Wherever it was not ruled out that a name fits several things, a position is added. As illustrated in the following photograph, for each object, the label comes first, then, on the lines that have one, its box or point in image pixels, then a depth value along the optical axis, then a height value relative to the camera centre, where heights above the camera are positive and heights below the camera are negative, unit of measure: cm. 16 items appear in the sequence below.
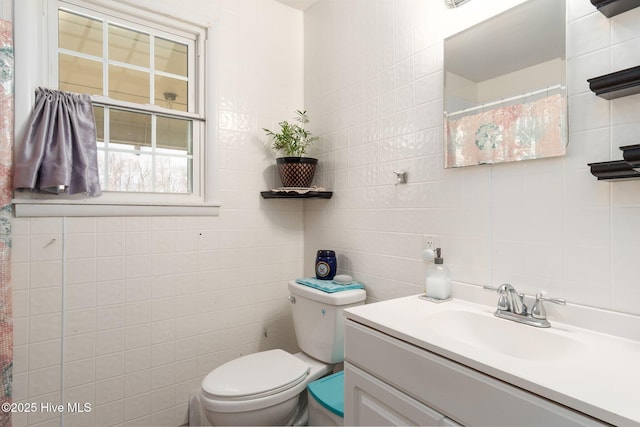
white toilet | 133 -72
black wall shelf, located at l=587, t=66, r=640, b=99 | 79 +34
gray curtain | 133 +30
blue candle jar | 180 -27
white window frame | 135 +59
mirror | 102 +45
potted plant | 189 +35
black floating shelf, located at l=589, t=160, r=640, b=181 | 81 +12
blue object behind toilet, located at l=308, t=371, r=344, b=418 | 130 -75
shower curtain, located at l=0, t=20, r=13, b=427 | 129 +3
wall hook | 150 +18
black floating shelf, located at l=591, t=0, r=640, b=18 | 86 +57
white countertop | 58 -33
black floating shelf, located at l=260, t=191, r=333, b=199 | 190 +13
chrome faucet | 98 -30
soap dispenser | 125 -26
